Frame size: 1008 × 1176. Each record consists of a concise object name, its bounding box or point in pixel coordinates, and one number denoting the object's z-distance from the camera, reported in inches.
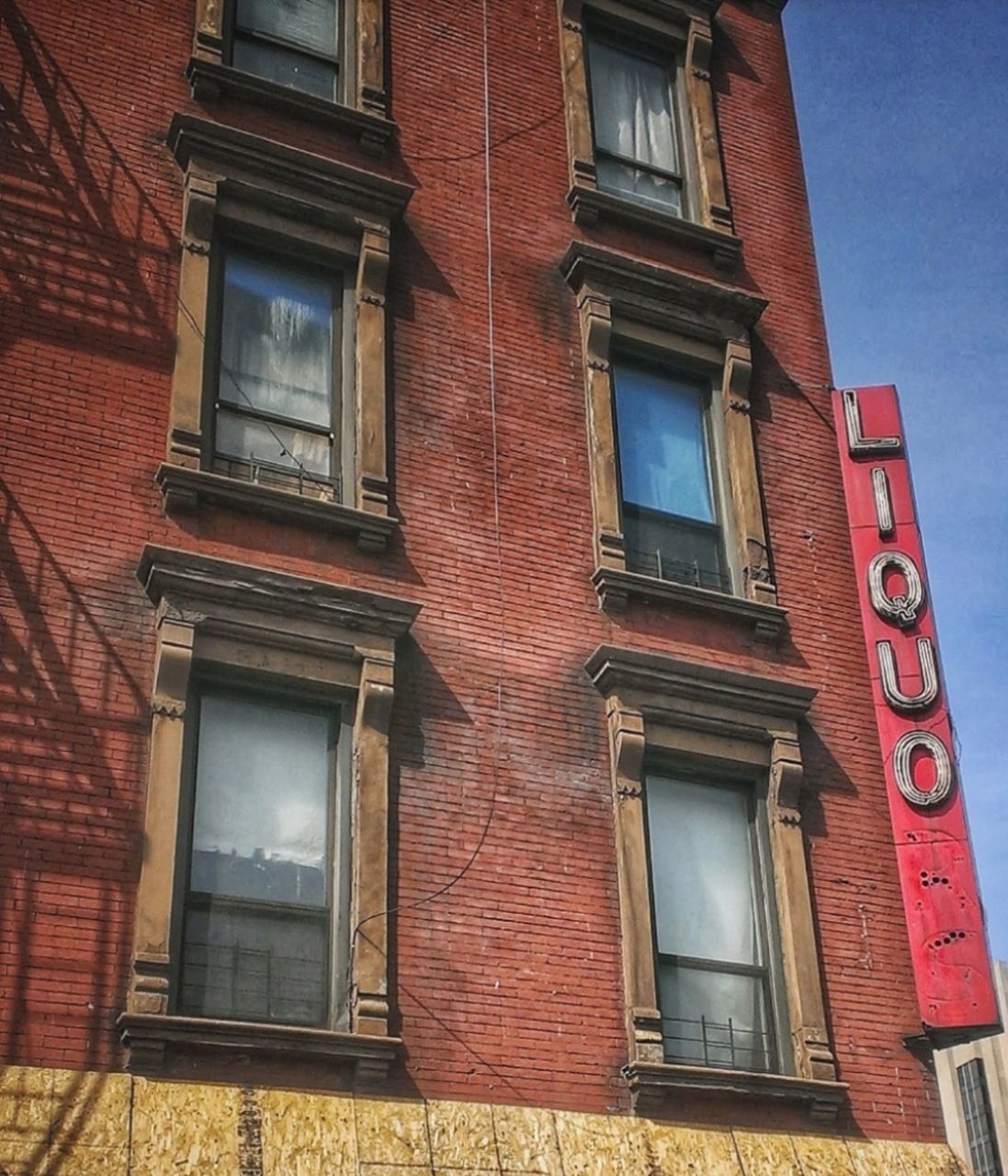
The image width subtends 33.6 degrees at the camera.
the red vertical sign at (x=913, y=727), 519.8
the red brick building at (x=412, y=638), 427.8
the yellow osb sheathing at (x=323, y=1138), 381.4
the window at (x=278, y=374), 520.7
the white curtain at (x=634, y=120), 654.5
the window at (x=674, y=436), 561.6
